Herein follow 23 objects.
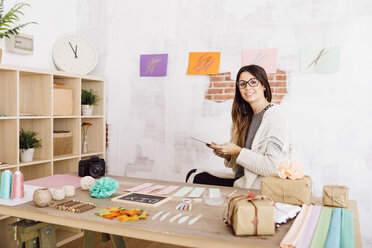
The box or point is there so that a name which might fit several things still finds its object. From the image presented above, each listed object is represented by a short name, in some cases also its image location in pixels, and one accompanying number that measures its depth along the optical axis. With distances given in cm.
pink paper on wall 309
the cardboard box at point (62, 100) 318
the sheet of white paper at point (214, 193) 175
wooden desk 121
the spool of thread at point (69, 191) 172
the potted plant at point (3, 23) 265
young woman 210
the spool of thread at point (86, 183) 188
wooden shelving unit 281
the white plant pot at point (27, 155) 295
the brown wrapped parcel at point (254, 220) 123
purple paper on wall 355
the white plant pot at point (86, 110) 355
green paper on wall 289
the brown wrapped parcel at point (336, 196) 158
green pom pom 171
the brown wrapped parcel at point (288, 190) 157
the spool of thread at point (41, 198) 155
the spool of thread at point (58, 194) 167
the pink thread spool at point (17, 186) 168
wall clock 355
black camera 215
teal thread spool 171
